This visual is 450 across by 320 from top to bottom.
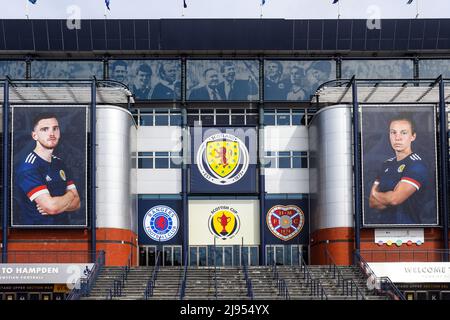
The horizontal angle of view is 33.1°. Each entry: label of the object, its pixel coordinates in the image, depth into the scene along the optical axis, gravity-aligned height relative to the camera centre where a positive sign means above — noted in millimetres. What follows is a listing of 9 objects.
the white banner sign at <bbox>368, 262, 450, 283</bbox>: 40438 -5232
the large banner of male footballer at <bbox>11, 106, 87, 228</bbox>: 44344 +705
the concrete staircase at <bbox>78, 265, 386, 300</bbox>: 38031 -5618
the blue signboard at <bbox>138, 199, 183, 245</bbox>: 48594 -2852
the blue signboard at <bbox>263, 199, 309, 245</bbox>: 48938 -2957
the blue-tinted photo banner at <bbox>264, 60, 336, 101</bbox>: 50312 +6584
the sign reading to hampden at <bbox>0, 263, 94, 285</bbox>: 39750 -5012
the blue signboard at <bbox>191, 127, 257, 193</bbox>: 49312 +993
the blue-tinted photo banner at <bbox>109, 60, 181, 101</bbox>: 50125 +6687
